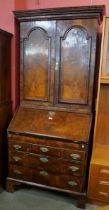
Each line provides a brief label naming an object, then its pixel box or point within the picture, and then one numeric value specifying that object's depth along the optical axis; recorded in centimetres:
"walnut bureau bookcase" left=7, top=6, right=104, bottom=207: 206
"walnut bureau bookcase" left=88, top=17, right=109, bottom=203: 203
